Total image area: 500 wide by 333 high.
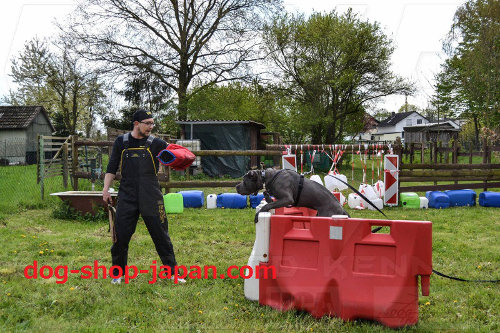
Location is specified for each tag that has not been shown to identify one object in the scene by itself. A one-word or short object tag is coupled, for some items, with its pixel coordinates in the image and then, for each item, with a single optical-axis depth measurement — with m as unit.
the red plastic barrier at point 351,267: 3.60
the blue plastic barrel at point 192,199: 11.26
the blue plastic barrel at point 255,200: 11.12
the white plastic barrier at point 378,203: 10.82
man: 4.84
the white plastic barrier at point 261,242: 4.10
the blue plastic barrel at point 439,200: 11.48
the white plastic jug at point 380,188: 11.55
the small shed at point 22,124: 33.09
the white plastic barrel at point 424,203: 11.43
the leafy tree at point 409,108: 76.28
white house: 74.25
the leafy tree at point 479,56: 25.92
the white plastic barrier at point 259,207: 5.20
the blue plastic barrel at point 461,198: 11.74
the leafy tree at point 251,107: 24.98
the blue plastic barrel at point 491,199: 11.59
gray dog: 5.01
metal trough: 9.20
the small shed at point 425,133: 35.41
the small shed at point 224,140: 21.66
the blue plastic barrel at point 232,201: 11.16
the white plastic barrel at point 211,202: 11.24
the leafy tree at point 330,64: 27.09
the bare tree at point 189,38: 25.33
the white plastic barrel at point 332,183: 10.21
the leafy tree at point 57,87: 27.67
